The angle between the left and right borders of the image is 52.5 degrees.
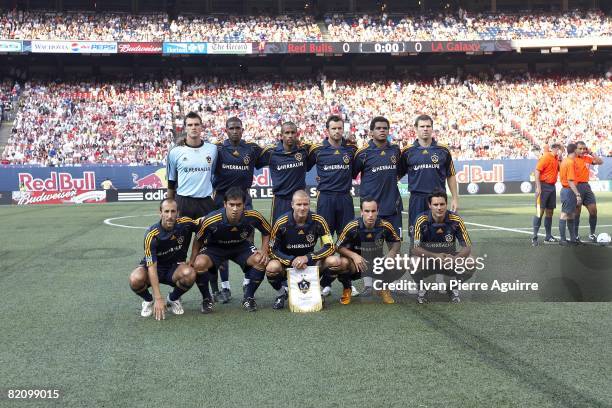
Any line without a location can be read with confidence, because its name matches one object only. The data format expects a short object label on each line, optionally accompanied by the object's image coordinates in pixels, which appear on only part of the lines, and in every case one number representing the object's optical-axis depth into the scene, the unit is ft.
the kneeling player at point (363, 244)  22.81
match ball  37.92
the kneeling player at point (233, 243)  22.17
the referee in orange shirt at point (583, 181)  38.29
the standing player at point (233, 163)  25.55
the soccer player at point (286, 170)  25.81
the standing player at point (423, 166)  25.59
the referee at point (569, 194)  37.68
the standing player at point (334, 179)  25.70
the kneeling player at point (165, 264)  21.30
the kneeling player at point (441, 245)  22.72
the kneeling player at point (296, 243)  22.43
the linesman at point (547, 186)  38.99
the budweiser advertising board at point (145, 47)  123.13
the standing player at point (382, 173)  25.50
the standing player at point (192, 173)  24.85
